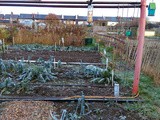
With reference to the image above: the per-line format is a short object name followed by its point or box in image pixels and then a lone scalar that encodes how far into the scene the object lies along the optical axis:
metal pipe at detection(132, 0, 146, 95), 2.41
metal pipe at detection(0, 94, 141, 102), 2.28
